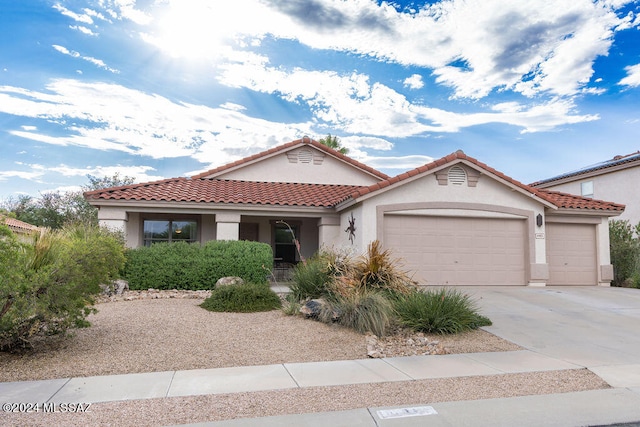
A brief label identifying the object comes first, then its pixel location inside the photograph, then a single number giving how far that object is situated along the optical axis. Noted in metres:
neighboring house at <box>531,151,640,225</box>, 20.17
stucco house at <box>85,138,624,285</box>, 14.49
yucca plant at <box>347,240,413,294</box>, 9.85
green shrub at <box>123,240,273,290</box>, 13.38
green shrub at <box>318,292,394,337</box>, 8.39
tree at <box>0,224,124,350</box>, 6.24
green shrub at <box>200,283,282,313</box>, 10.55
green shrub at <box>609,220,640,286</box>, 17.28
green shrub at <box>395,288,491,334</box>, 8.51
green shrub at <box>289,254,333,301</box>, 10.54
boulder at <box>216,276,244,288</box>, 12.37
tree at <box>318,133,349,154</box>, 32.71
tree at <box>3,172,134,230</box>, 31.95
